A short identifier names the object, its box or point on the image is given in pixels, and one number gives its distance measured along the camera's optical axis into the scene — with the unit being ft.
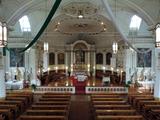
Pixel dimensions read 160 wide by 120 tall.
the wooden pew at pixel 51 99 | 22.54
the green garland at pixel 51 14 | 10.89
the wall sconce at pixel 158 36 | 16.39
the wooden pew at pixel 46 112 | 16.70
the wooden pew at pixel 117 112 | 16.79
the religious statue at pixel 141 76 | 37.93
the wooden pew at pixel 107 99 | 22.06
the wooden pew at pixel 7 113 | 16.86
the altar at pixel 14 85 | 34.25
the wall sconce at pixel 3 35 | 16.01
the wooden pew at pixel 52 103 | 20.32
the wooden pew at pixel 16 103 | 20.49
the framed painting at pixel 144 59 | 38.99
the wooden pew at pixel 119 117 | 14.89
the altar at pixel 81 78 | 38.63
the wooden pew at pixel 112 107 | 18.62
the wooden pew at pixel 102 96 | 24.07
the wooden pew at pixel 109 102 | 20.46
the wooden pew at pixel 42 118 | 14.82
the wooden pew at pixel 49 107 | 18.42
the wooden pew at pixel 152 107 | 18.78
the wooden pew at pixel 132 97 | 24.61
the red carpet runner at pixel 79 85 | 36.67
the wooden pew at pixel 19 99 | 22.43
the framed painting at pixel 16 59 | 39.08
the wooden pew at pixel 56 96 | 24.34
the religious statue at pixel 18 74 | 37.87
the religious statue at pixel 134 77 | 37.53
